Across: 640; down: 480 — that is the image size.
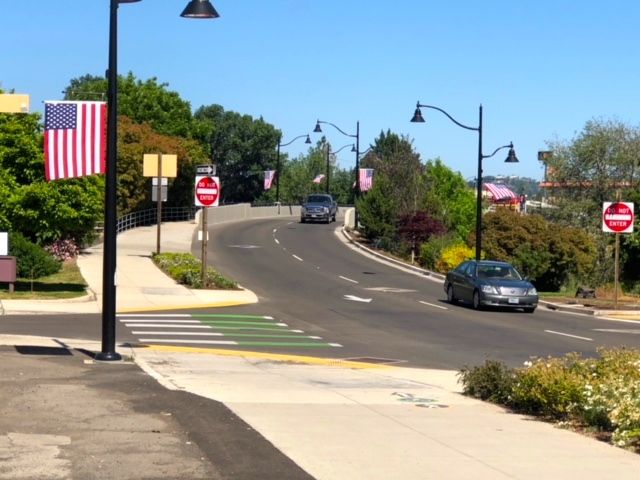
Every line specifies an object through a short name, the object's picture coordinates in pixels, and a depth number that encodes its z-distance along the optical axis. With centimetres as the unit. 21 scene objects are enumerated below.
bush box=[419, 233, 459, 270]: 5084
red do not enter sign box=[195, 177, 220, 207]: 3350
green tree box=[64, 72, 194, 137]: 7681
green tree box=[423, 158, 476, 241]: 5859
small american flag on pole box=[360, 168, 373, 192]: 7191
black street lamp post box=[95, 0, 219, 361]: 1571
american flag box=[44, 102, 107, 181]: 1680
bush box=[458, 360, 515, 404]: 1331
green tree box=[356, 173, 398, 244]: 5853
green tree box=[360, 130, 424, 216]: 5878
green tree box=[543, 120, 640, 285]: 5781
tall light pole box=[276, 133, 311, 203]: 9072
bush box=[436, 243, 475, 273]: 4803
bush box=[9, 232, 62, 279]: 3378
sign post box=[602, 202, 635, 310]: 3403
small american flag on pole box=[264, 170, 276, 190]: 8656
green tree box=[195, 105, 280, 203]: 11225
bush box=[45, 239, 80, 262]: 4072
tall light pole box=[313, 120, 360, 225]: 7118
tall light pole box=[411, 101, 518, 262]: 4066
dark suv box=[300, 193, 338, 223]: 7688
